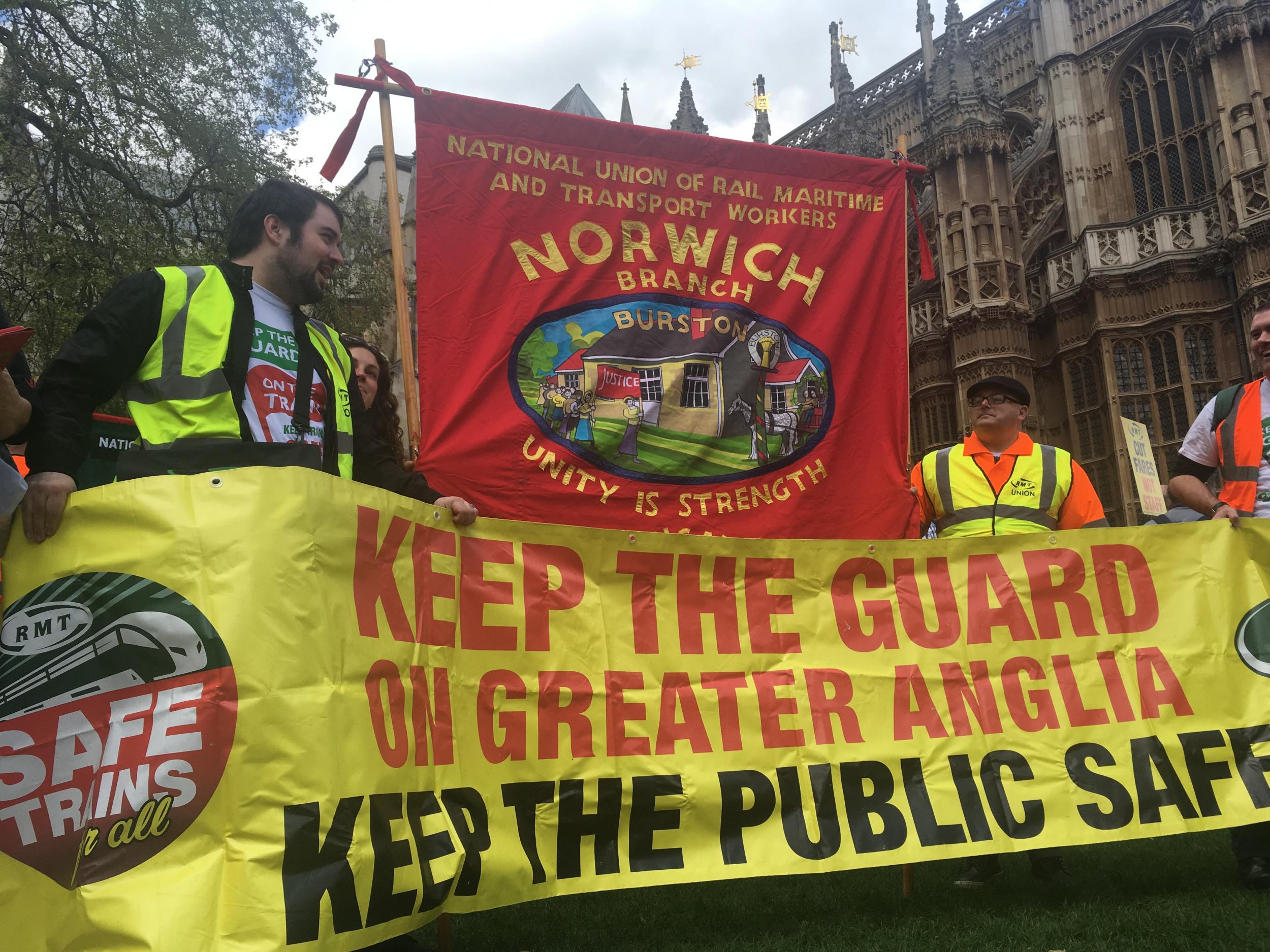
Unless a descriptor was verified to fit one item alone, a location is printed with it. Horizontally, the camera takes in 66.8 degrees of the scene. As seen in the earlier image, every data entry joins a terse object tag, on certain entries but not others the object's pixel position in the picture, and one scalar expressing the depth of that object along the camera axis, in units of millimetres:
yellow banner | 2527
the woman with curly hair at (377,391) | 4094
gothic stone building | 19391
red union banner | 4617
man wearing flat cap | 4652
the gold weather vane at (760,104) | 36062
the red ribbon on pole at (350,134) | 4629
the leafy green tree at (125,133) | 11719
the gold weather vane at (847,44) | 32250
